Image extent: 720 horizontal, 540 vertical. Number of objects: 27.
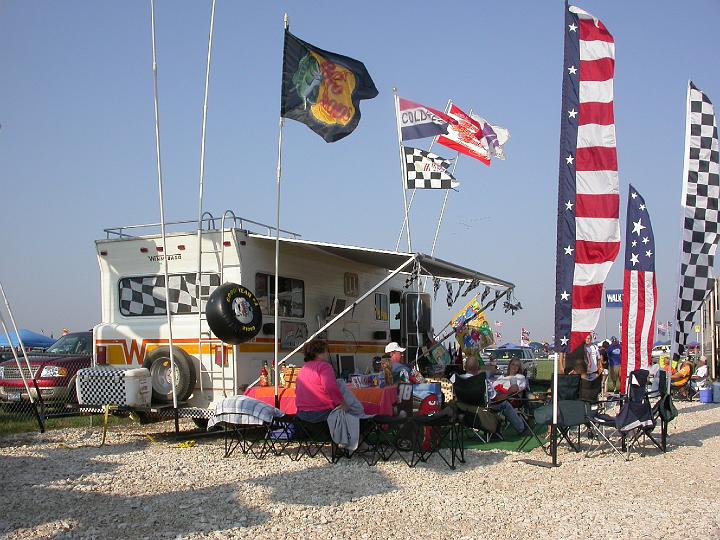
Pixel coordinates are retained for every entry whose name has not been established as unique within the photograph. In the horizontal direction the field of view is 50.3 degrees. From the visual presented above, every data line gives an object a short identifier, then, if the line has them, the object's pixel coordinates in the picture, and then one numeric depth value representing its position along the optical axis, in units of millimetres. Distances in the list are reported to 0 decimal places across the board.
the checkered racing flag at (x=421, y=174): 13188
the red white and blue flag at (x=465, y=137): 14719
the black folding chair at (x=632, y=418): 8477
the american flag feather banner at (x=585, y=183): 8070
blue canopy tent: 24328
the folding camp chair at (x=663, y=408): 8836
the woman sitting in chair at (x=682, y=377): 15812
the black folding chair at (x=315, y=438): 7898
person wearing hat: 9516
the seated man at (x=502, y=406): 9438
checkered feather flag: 10625
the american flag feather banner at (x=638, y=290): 9477
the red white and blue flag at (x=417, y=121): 13562
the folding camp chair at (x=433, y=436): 7648
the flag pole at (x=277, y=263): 8680
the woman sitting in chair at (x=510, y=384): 9778
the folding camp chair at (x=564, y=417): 8203
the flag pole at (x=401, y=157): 12819
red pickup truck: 11227
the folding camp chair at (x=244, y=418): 7872
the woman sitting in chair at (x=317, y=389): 7832
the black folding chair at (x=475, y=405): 9086
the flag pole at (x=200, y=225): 9227
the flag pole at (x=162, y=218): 8831
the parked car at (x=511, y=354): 21895
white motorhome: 9227
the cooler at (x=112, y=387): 8680
